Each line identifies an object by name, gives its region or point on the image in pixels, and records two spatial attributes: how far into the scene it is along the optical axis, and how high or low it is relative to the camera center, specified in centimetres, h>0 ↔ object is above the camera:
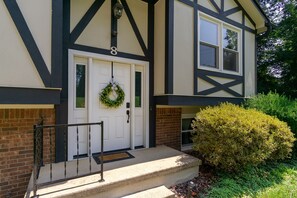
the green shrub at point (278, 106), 525 -15
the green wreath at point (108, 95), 445 +10
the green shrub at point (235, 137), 381 -75
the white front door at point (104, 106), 417 -12
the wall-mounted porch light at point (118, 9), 439 +207
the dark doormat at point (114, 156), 407 -123
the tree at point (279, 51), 1004 +271
